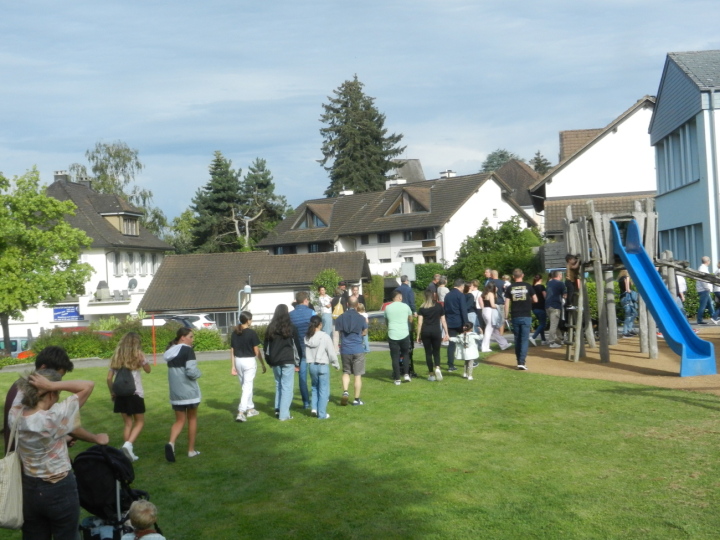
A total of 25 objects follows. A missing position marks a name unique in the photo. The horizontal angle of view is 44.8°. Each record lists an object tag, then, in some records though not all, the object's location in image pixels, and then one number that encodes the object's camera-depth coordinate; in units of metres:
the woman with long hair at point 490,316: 21.44
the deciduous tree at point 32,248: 43.56
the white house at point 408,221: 68.75
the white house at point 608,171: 46.84
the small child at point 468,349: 17.02
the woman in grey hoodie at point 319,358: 13.77
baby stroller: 7.21
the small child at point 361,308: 19.63
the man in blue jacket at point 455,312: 17.80
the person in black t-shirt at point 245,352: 13.51
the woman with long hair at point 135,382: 11.57
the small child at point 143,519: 6.41
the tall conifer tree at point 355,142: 85.88
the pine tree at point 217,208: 79.50
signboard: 62.94
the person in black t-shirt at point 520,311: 17.61
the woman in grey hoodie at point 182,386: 11.64
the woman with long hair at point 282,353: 13.70
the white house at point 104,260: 62.53
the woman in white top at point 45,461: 6.29
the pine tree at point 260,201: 82.19
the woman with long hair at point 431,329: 16.91
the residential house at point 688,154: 27.06
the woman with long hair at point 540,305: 21.77
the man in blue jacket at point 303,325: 14.68
